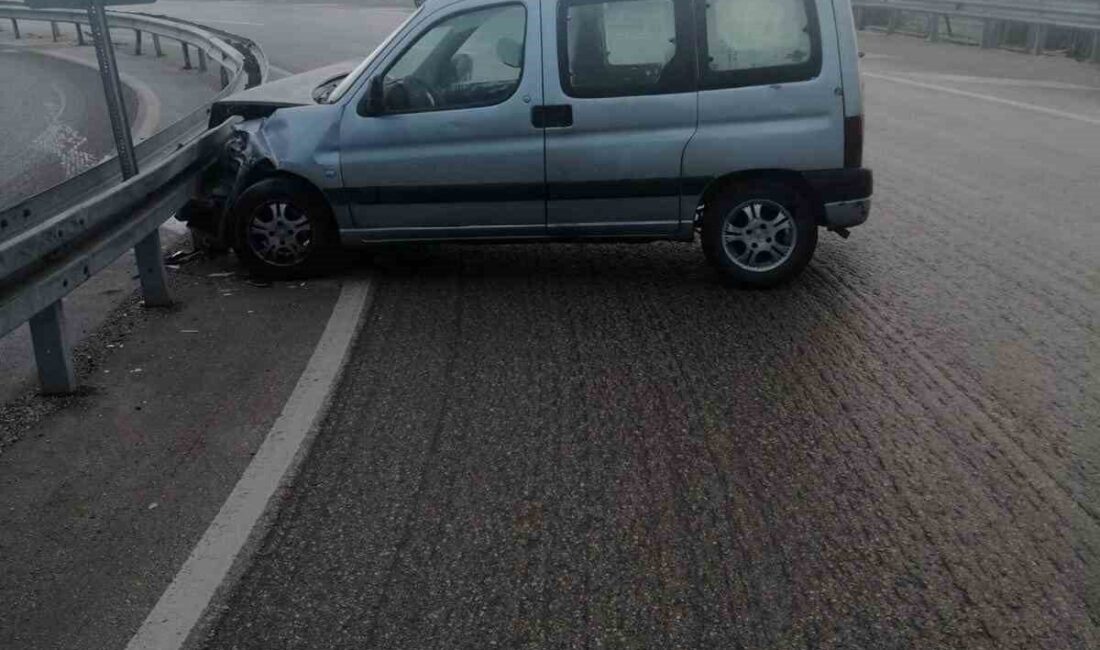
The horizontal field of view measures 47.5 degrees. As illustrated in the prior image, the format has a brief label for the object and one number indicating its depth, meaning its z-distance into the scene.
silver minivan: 7.26
